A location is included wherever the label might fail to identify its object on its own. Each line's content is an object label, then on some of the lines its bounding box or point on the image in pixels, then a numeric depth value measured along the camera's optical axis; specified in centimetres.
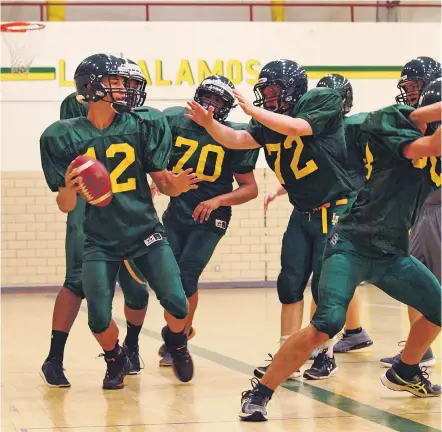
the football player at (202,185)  1022
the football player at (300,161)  876
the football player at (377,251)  742
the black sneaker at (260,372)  956
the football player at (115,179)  876
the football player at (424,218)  948
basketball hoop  2030
